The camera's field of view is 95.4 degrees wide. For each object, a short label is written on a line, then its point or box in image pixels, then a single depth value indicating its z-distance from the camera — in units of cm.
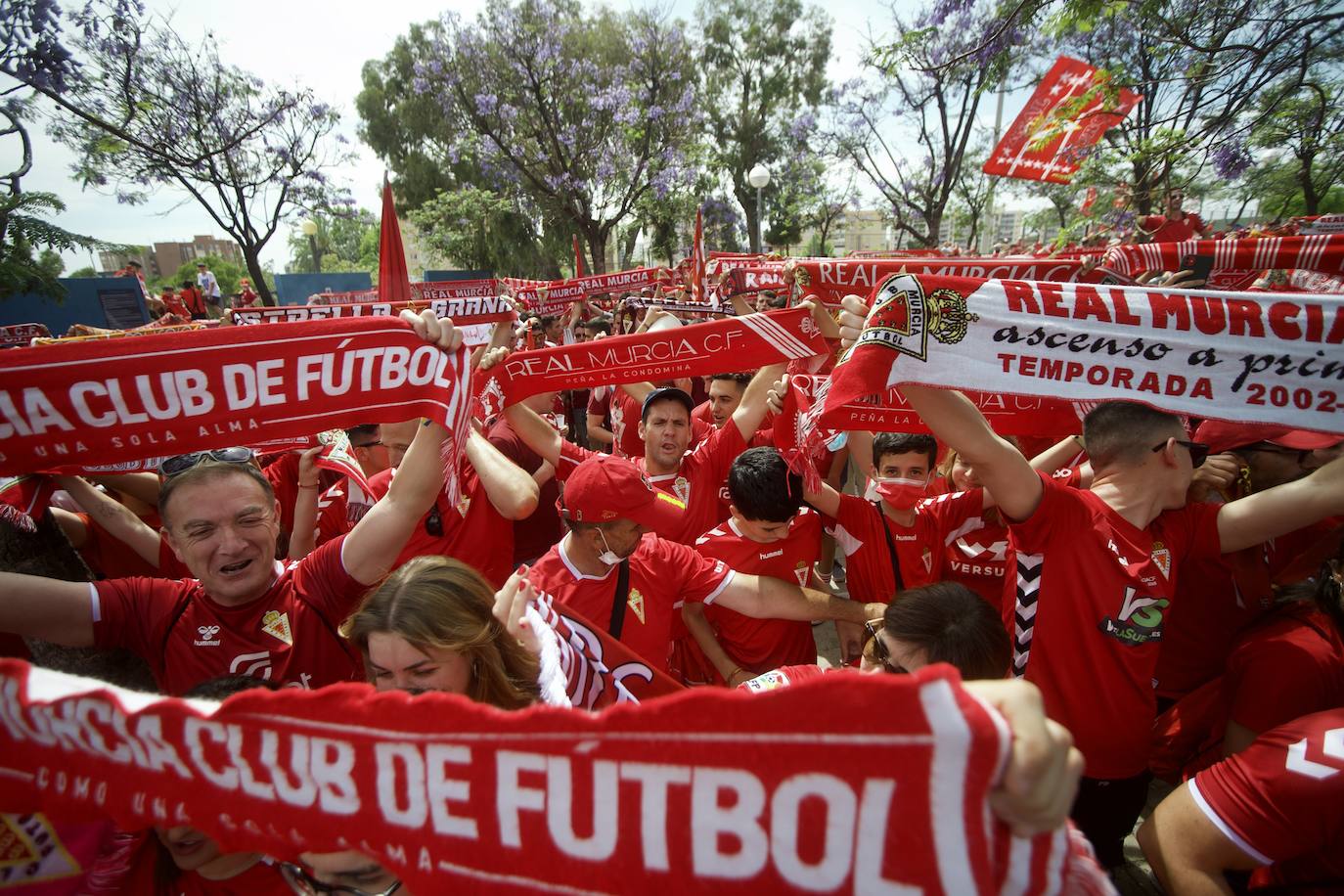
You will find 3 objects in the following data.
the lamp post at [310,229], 1830
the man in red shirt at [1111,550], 201
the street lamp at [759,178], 1591
